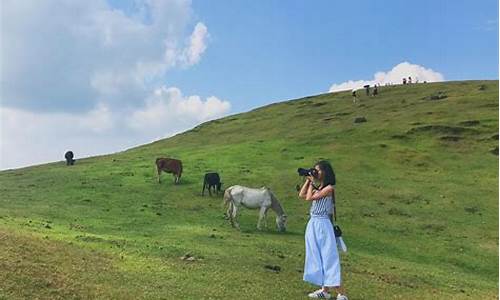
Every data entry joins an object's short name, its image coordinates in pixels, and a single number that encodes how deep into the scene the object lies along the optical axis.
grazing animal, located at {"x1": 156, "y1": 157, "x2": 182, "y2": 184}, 39.81
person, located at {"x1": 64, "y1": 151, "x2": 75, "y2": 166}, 54.34
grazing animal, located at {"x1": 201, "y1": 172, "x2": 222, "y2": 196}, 35.88
